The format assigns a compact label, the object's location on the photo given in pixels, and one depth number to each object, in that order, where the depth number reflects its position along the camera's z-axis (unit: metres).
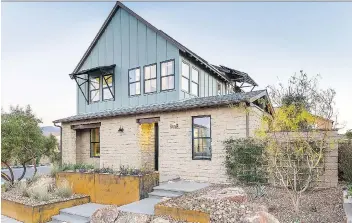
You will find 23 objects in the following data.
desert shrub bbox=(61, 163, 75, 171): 11.66
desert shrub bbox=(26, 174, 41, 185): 11.61
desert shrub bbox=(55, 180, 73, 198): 9.60
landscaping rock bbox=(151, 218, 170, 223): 6.23
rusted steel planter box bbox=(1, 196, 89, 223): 8.26
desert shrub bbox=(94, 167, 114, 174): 10.16
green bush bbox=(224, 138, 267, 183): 8.81
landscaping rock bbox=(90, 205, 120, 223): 7.03
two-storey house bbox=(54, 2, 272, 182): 10.43
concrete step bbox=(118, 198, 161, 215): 7.23
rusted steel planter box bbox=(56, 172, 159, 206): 8.75
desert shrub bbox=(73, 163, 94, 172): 11.42
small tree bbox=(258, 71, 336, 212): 7.13
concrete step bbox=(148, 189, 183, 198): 8.35
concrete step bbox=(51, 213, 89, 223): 7.96
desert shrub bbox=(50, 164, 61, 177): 11.74
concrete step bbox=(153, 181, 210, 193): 8.46
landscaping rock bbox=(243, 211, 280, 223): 5.44
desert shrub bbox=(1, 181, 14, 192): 11.51
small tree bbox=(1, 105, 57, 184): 12.11
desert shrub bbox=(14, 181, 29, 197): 9.95
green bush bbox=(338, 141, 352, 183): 8.71
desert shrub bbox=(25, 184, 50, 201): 9.09
